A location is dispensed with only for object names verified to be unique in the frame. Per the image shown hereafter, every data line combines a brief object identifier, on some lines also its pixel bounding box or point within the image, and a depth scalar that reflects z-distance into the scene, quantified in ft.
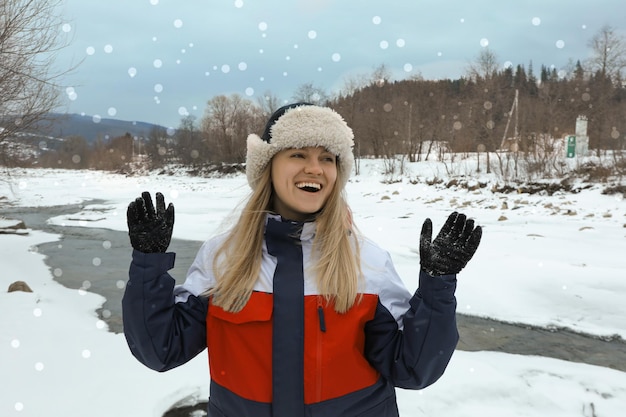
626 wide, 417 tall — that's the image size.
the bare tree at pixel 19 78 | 29.32
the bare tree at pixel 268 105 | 124.93
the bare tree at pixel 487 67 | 98.52
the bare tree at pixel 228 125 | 137.80
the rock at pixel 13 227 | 36.32
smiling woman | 4.50
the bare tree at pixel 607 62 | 83.66
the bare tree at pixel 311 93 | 101.21
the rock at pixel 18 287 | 18.38
